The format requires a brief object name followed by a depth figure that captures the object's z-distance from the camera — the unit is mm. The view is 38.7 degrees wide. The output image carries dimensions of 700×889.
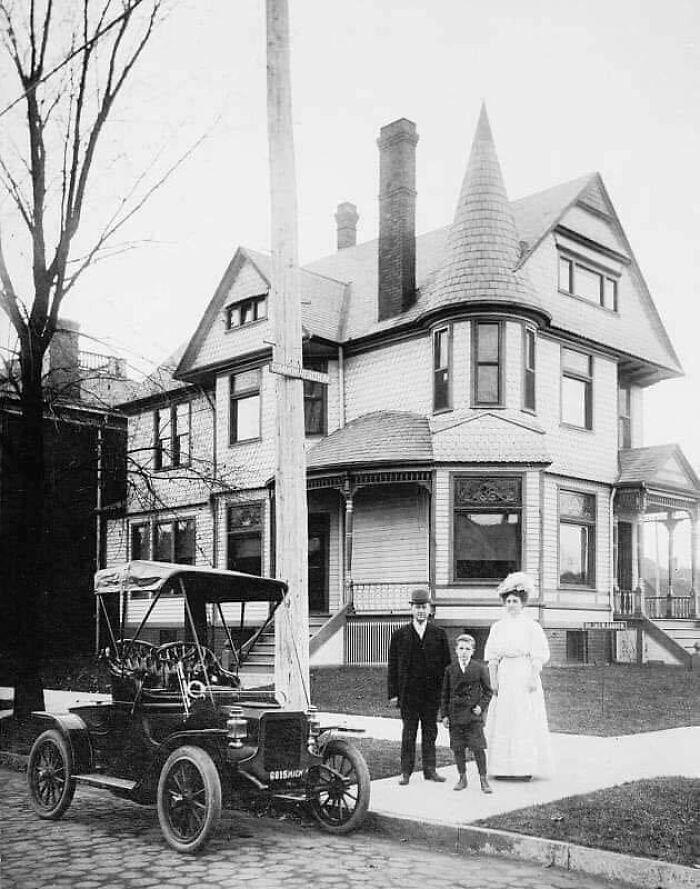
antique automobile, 7062
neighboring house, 24031
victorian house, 19719
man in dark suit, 8977
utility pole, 8648
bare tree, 13656
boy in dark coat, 8539
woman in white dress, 8789
